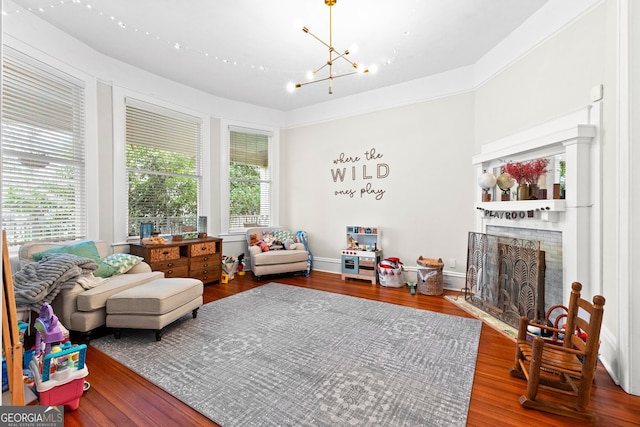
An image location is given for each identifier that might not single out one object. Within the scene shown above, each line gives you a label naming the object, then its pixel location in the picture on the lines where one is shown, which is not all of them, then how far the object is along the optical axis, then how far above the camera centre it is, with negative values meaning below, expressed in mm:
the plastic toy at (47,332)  2037 -802
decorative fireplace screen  2850 -718
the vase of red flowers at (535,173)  2990 +362
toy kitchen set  4801 -695
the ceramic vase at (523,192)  3064 +176
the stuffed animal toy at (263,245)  5184 -583
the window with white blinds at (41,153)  3072 +643
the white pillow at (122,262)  3322 -554
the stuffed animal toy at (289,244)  5302 -580
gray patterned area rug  1882 -1195
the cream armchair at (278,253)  4883 -694
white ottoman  2727 -876
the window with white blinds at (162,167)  4293 +663
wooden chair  1813 -978
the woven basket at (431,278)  4145 -923
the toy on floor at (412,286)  4223 -1082
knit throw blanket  2480 -562
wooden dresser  3992 -645
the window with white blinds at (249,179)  5577 +600
